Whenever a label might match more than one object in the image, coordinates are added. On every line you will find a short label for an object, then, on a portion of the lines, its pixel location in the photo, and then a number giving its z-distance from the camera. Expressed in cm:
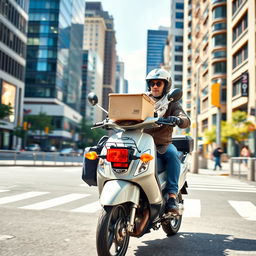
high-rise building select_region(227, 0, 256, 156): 3509
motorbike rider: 411
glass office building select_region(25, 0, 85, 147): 8306
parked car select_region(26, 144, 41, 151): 6244
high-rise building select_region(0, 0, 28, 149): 5048
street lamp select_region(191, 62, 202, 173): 2114
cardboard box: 376
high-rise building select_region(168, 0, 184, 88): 10450
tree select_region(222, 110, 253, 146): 3409
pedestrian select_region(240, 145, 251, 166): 2270
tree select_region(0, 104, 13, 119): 3619
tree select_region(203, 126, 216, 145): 4470
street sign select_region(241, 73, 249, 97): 3572
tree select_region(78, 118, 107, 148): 9062
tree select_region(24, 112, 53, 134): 6556
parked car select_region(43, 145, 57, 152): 6862
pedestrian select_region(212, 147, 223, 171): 2422
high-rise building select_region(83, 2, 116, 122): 19062
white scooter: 332
